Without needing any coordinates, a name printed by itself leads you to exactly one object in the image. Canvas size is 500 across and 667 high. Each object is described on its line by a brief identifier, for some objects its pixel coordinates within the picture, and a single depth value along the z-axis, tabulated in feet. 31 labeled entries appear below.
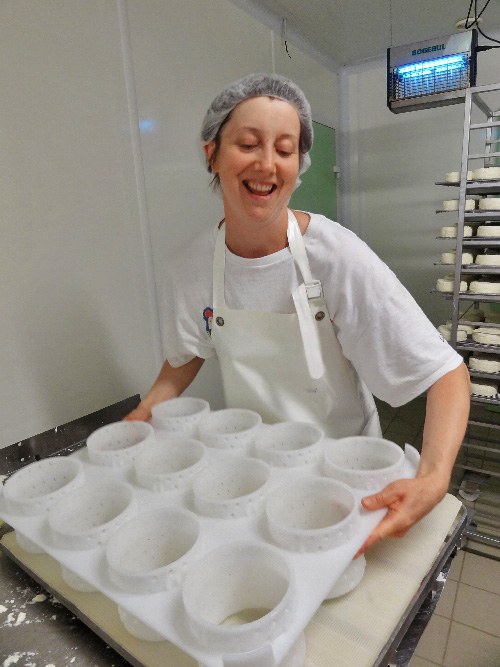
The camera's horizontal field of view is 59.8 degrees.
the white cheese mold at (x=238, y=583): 1.94
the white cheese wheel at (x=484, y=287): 7.22
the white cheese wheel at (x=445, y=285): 7.84
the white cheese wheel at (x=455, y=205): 7.16
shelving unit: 6.88
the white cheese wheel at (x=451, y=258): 7.56
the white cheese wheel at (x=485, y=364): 7.27
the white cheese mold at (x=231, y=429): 3.16
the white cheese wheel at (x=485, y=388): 7.34
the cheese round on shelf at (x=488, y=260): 7.10
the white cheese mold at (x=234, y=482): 2.43
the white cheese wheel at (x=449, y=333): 7.72
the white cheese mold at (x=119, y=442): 3.05
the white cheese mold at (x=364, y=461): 2.50
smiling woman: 3.20
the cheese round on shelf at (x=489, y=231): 6.90
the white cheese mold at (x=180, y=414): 3.48
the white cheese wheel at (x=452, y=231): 7.31
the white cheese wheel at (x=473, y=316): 8.11
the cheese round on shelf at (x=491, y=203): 6.95
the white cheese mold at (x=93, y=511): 2.25
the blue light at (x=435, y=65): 7.04
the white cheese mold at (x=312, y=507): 2.15
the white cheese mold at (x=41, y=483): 2.54
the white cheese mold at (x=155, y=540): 2.22
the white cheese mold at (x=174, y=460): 2.75
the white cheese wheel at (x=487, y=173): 6.96
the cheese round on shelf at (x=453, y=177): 7.40
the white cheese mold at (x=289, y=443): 2.83
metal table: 2.15
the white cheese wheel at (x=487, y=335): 7.28
